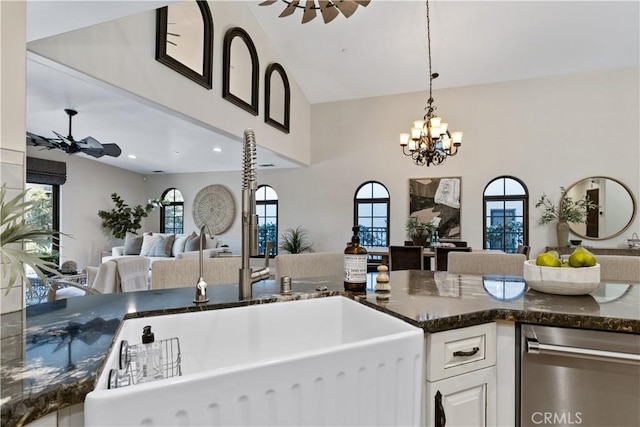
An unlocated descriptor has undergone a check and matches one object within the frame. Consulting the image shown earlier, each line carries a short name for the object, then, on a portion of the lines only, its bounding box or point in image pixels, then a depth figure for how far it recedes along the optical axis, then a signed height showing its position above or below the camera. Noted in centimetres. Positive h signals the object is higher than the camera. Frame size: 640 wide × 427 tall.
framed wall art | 558 +21
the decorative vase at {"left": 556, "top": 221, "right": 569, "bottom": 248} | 493 -26
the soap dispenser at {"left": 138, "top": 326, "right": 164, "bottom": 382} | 87 -40
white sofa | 634 -62
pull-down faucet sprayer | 131 -3
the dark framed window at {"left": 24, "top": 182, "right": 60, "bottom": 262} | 588 +22
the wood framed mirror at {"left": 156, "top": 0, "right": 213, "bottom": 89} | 314 +181
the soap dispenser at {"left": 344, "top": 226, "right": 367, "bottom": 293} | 143 -22
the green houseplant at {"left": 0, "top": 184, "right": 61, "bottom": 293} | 80 -6
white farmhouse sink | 62 -38
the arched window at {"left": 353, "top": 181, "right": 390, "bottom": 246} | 609 +6
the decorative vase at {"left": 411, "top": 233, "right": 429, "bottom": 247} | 512 -36
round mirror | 482 +12
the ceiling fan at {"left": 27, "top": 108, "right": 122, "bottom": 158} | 376 +82
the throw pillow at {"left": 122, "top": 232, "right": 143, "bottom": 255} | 654 -58
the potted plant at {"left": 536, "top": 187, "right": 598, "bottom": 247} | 493 +3
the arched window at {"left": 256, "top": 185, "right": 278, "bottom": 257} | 690 +5
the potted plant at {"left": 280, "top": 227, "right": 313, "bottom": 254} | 644 -51
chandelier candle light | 399 +96
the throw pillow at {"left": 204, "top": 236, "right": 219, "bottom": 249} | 657 -56
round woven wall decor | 721 +16
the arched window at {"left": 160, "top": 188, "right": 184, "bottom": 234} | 767 +5
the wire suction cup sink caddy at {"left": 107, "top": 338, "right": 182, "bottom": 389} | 75 -39
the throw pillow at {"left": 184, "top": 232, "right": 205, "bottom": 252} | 628 -56
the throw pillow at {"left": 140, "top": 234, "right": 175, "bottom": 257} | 635 -57
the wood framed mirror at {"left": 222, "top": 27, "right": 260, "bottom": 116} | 404 +190
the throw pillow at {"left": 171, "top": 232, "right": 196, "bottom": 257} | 640 -55
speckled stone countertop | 62 -33
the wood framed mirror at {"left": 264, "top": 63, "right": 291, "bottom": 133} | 502 +188
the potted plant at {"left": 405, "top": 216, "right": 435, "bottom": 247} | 514 -24
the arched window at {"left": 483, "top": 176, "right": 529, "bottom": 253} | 526 +2
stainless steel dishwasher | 105 -53
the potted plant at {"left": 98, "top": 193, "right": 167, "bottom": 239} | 684 -4
